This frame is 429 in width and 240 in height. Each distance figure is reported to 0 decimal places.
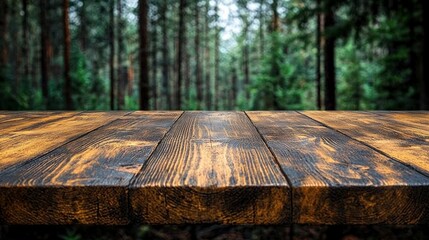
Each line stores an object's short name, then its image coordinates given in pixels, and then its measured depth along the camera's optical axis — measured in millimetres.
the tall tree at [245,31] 30186
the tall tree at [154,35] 21969
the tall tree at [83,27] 24438
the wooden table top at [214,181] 779
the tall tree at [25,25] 17119
